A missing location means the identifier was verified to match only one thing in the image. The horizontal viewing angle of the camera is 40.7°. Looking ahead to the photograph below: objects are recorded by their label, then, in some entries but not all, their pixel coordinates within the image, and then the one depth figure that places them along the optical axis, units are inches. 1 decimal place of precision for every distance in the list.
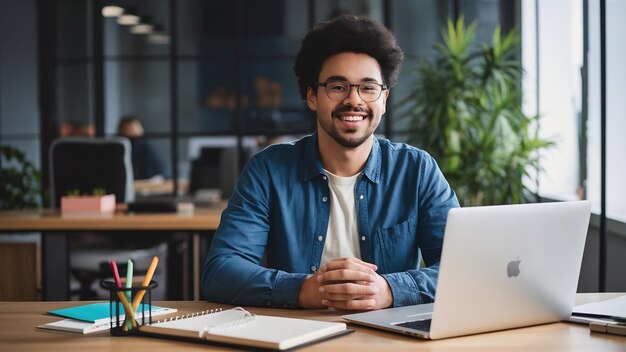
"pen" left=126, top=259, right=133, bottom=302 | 67.1
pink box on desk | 161.8
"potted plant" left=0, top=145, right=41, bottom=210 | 195.9
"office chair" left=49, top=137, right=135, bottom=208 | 176.1
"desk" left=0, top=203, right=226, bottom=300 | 151.0
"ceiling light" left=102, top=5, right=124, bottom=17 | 285.1
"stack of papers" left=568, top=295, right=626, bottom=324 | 69.7
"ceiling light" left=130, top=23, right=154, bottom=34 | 287.1
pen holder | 66.1
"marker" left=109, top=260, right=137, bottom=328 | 66.1
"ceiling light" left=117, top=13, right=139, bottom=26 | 284.7
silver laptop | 62.4
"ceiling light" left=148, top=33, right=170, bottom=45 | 288.5
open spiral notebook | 61.1
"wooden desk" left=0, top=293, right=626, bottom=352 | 62.3
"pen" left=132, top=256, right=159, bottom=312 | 67.3
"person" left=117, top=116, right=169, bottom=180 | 286.7
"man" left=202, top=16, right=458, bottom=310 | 90.6
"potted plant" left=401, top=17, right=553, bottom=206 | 216.7
